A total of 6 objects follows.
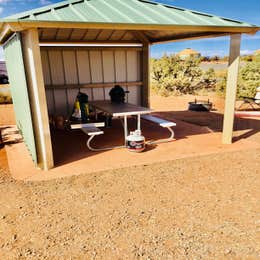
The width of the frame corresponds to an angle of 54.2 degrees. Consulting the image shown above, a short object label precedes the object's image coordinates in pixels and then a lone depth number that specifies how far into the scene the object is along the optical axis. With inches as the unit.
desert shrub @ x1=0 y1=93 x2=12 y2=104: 506.2
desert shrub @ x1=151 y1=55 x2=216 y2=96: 575.8
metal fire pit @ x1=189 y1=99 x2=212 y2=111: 366.9
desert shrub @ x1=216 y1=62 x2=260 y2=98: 448.1
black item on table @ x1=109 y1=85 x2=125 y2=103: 253.9
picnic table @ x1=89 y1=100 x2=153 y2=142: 195.0
